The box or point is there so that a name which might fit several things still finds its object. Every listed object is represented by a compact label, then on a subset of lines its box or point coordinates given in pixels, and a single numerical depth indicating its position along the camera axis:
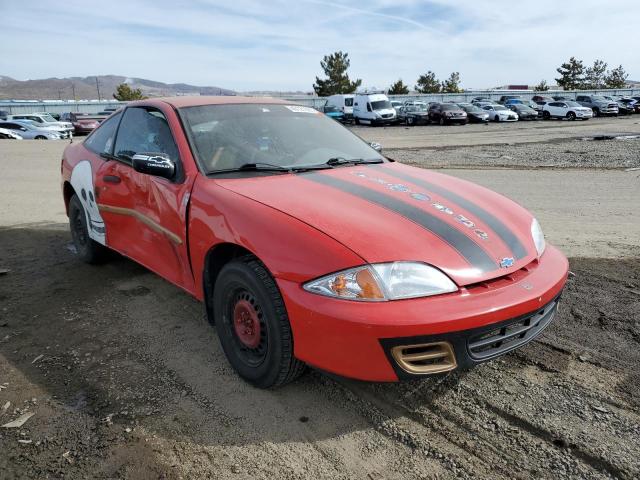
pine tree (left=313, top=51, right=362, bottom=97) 67.56
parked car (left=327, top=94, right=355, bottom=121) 36.50
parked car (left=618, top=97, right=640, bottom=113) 38.28
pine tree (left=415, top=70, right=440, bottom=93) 78.06
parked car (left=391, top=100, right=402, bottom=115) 35.50
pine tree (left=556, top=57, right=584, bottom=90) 75.06
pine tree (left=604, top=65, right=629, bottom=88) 78.06
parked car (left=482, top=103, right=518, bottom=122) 33.81
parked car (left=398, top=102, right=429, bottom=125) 33.16
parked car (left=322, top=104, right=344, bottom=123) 36.22
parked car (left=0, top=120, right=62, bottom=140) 24.08
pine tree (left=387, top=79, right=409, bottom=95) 72.19
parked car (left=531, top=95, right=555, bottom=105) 41.81
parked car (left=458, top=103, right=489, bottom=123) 32.77
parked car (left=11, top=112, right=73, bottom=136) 25.63
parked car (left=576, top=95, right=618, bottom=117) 35.84
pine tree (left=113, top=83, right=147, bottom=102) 64.44
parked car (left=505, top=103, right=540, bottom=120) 35.41
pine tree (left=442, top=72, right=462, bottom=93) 78.06
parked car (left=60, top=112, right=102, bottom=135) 28.11
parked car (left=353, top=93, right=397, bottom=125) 33.62
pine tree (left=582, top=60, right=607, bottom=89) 77.18
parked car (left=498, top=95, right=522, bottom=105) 41.69
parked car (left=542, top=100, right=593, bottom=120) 33.59
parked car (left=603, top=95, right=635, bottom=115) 37.44
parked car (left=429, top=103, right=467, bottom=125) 31.67
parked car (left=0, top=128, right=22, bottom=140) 23.12
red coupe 2.28
